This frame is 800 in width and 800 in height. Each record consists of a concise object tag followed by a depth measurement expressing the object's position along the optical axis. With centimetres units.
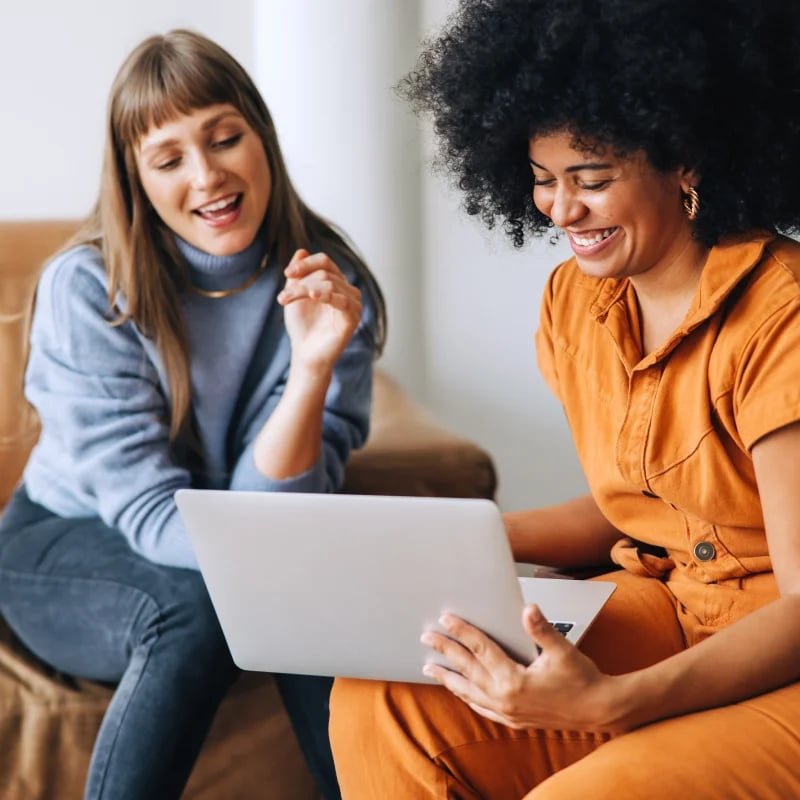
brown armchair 247
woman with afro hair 183
